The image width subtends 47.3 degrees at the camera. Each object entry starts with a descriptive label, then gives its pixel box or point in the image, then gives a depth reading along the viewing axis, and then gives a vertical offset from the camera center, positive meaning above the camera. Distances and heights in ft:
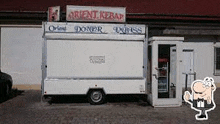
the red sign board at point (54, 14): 33.19 +6.37
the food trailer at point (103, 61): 28.63 +0.03
